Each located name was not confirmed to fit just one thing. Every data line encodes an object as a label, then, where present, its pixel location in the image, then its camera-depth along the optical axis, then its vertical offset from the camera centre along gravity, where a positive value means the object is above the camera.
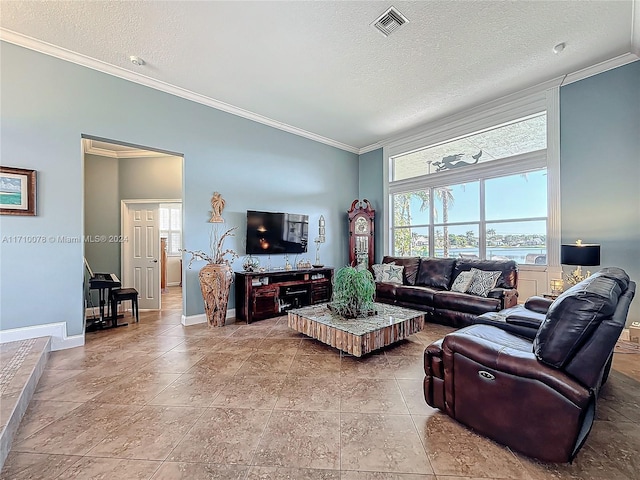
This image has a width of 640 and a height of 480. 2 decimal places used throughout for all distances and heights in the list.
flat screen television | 4.71 +0.14
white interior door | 5.14 -0.23
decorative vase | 3.95 -0.73
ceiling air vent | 2.59 +2.13
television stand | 4.24 -0.86
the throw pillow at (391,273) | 5.02 -0.64
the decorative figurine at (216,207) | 4.32 +0.52
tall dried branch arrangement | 4.20 -0.18
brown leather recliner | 1.39 -0.77
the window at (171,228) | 8.28 +0.38
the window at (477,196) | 4.12 +0.76
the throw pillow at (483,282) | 3.87 -0.63
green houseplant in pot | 3.21 -0.63
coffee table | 2.73 -0.95
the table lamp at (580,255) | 3.07 -0.19
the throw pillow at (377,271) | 5.22 -0.62
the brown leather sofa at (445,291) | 3.72 -0.81
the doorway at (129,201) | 4.97 +0.73
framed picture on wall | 2.85 +0.54
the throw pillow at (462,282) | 4.10 -0.66
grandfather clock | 6.03 +0.14
